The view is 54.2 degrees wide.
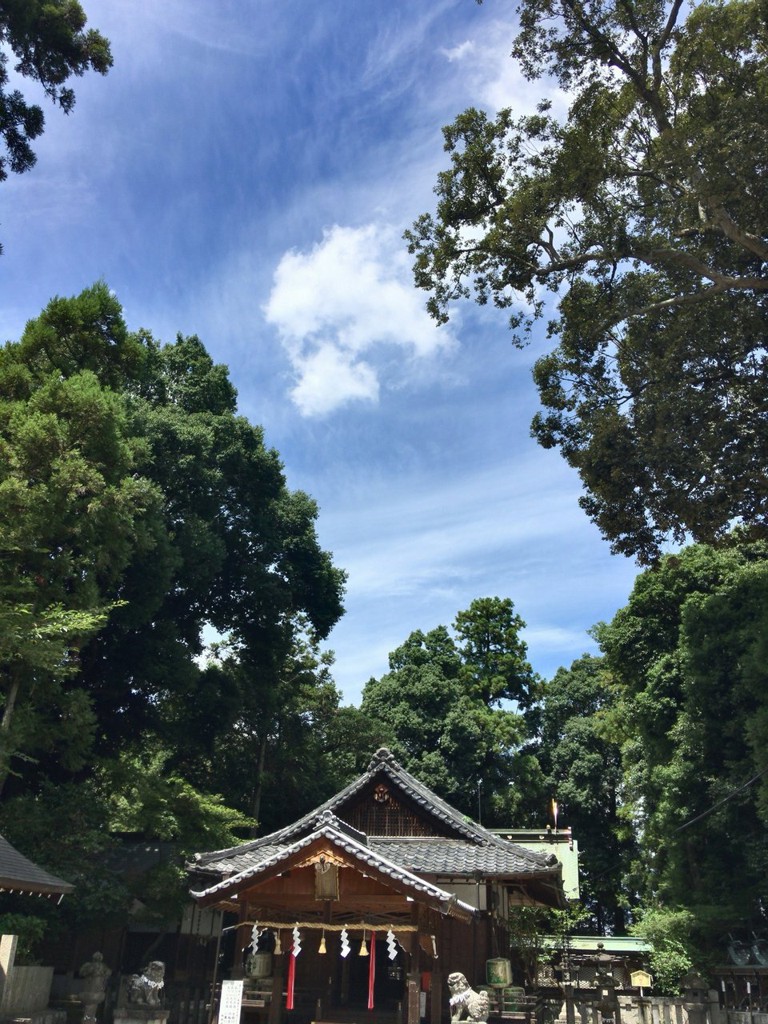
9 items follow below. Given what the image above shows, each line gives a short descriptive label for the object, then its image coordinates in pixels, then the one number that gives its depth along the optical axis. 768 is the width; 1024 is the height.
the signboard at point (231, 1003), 11.25
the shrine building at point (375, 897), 12.33
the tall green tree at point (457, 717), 35.62
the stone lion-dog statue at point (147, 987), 13.43
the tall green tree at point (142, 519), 17.42
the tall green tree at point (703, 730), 19.30
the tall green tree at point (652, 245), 13.85
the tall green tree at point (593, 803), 38.56
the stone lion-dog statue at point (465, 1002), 11.81
